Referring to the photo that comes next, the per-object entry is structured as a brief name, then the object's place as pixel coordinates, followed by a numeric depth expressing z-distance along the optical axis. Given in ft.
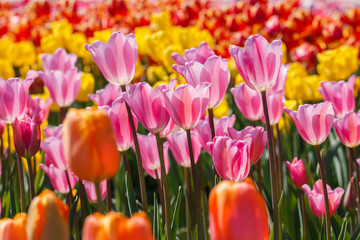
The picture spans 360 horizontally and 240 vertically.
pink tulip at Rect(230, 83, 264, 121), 7.02
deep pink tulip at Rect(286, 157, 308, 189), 6.83
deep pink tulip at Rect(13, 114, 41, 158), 6.32
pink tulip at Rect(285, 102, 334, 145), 6.53
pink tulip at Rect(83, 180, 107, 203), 6.98
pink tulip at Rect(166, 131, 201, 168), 6.87
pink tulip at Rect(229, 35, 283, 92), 6.33
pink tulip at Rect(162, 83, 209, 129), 6.23
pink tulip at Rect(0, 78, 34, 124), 6.54
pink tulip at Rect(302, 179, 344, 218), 6.70
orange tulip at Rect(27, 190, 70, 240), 5.39
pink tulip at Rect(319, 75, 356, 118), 7.06
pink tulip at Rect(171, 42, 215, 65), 6.94
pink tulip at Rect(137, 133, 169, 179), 6.85
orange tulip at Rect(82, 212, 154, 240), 5.29
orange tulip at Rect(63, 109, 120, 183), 5.43
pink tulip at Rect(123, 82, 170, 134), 6.24
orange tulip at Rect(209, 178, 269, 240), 5.31
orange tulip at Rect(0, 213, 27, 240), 5.46
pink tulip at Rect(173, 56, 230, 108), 6.47
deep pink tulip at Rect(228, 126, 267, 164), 6.32
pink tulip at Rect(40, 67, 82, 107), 7.59
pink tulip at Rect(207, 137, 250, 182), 6.18
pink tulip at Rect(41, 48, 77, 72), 8.06
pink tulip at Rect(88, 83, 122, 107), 6.95
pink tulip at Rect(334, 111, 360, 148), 6.77
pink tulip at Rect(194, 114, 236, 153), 6.68
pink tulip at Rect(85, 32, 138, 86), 6.44
